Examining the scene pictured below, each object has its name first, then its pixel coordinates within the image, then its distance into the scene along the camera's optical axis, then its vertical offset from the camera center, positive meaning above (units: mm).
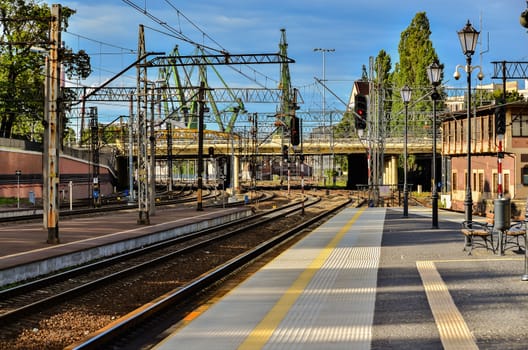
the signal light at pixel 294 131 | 37781 +2474
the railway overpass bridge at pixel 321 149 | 86812 +3476
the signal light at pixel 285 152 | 67744 +2400
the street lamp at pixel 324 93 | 83612 +11595
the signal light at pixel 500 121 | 36244 +2792
